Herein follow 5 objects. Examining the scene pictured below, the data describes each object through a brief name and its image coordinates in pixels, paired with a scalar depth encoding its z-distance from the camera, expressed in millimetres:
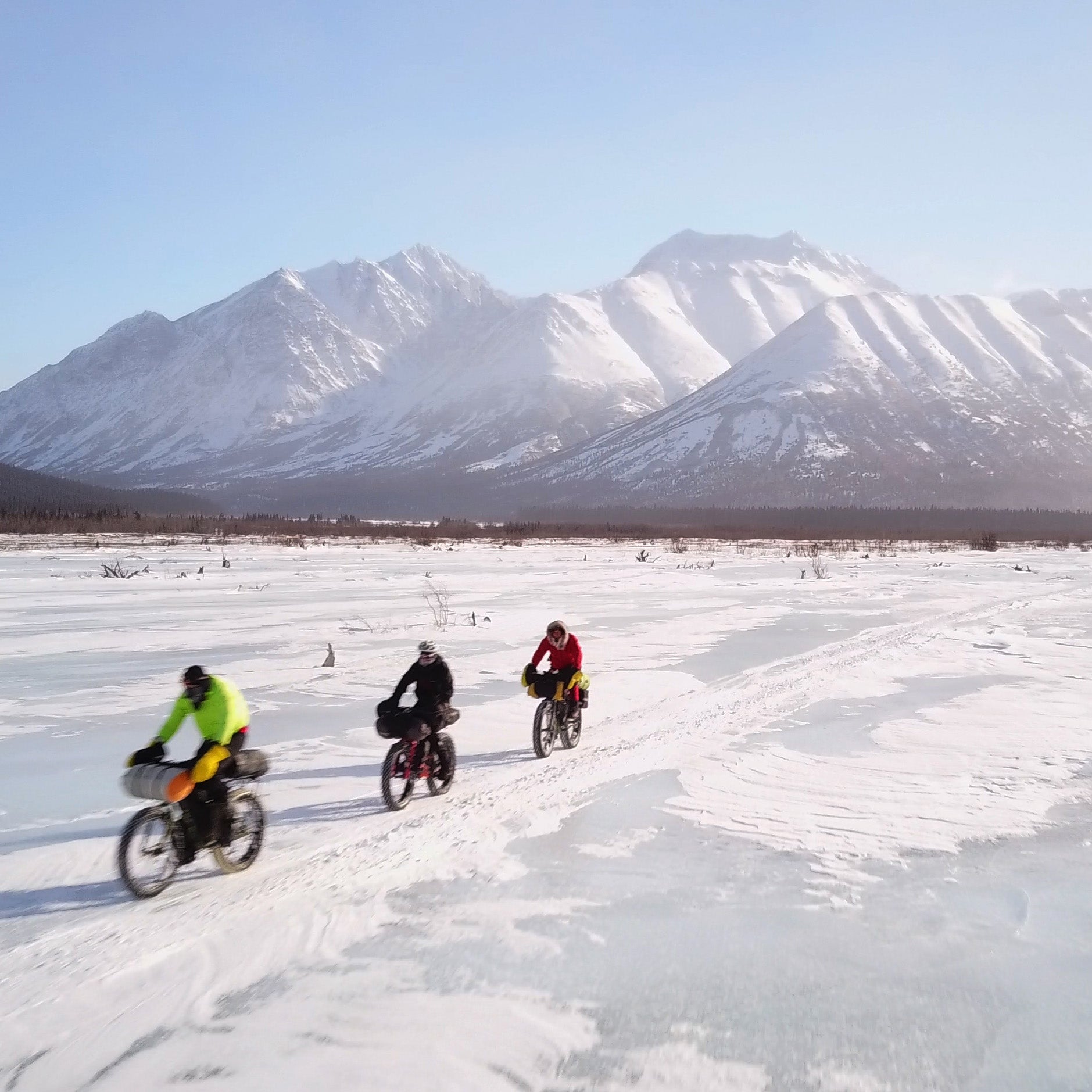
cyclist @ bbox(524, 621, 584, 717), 10383
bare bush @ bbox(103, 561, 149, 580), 32406
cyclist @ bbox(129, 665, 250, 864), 6223
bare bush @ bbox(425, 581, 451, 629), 21391
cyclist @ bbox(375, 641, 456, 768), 8328
